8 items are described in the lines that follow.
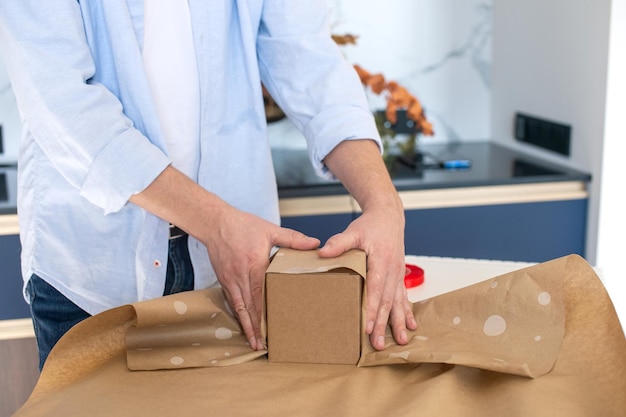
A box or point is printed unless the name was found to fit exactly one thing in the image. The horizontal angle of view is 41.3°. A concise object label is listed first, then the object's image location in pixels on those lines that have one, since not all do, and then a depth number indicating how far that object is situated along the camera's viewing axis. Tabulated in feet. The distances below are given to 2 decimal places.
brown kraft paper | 2.64
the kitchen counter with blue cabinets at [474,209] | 6.06
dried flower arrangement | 7.09
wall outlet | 6.65
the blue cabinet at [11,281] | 5.63
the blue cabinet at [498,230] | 6.20
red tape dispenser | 3.98
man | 3.28
